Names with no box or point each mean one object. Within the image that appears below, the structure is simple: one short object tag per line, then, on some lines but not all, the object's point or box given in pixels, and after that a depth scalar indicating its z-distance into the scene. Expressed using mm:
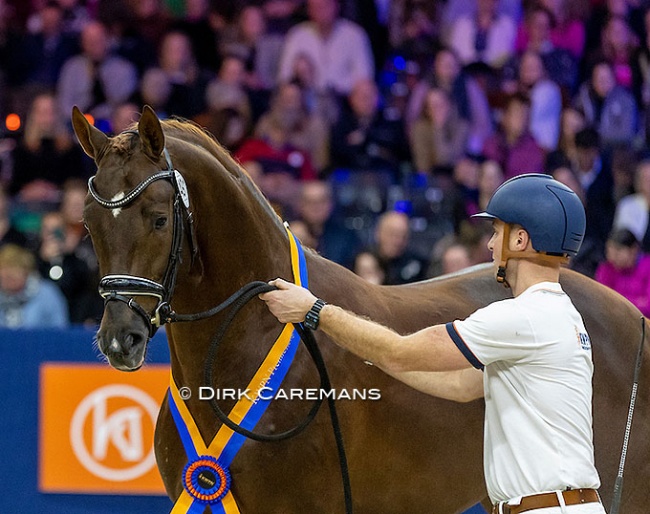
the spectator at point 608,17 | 21156
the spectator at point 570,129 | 19234
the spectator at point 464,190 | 17500
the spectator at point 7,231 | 16672
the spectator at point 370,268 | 15008
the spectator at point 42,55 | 21297
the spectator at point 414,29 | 21734
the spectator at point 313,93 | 20172
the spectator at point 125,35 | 21187
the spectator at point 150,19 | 21969
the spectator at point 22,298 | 14719
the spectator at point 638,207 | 17375
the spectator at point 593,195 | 16781
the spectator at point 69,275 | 15367
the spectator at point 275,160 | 17625
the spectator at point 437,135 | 19641
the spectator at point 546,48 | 21172
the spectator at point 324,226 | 16656
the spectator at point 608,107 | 19937
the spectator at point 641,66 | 20656
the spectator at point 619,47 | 20734
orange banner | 12516
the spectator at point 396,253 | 15414
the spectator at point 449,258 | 15031
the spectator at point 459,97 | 20266
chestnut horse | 7426
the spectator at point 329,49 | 21078
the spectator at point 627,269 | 15453
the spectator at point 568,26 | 21672
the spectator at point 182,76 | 20281
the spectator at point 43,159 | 18906
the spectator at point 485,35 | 21609
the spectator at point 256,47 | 21391
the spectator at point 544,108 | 20328
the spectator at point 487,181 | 17875
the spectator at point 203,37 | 21672
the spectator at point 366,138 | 19687
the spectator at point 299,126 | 19547
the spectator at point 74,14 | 22031
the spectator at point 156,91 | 20219
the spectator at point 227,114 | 19469
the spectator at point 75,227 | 15859
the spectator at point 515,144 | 19266
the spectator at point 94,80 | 20609
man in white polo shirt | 6398
